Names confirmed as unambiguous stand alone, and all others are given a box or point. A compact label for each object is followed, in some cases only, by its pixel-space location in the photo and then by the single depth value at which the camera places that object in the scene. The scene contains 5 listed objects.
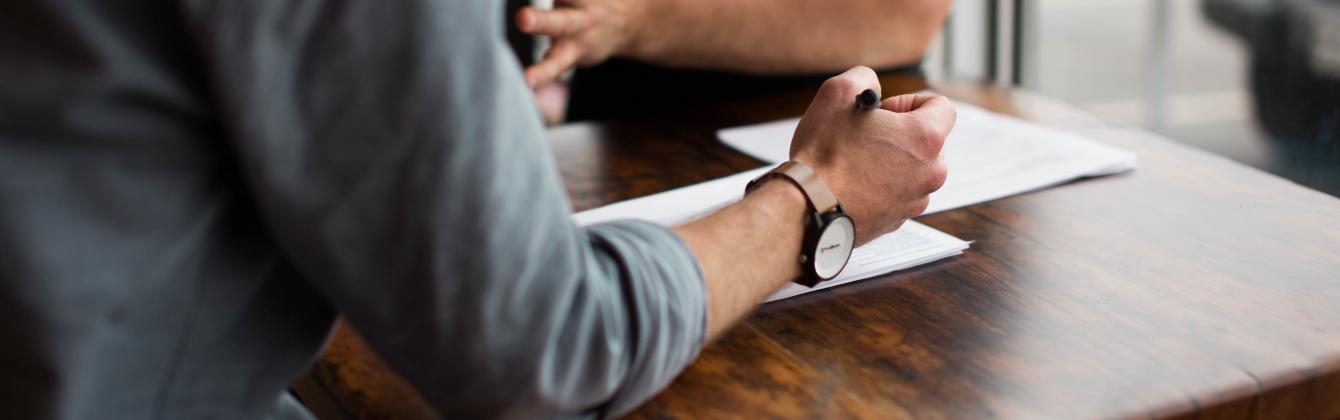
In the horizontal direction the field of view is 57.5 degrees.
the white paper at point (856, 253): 0.99
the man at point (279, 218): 0.59
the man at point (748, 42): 1.60
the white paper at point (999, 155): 1.20
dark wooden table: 0.78
